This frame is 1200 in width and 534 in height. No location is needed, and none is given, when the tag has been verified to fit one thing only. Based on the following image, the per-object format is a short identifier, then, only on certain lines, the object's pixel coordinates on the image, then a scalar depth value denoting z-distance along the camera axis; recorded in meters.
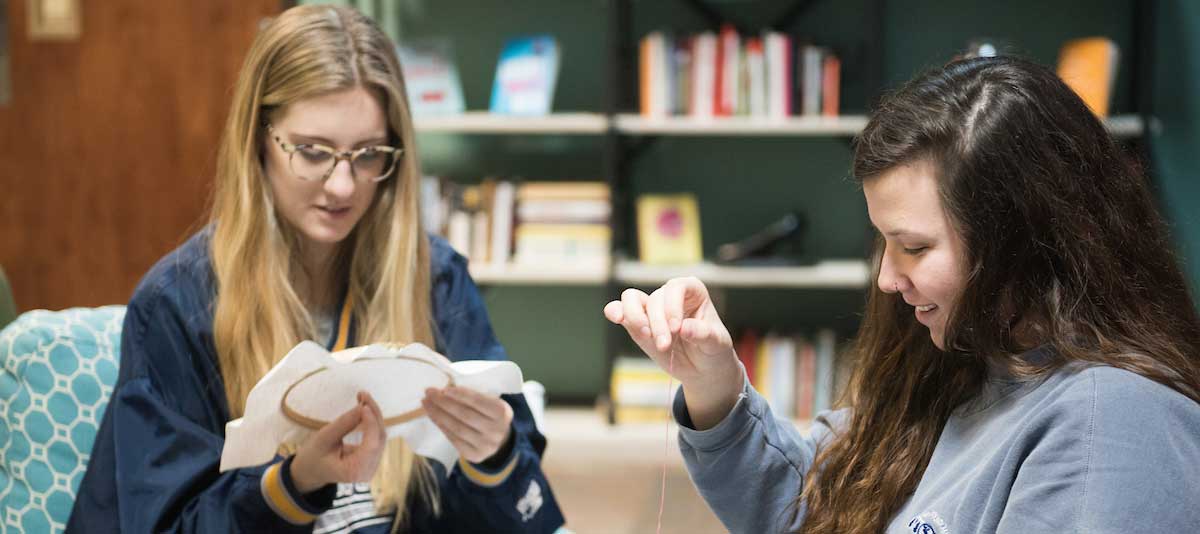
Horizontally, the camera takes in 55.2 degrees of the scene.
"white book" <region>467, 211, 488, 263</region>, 3.91
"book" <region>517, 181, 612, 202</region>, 3.87
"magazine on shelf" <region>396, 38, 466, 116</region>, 3.92
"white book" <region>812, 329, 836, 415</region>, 3.90
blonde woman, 1.46
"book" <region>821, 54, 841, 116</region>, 3.76
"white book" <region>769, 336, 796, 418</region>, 3.90
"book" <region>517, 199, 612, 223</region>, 3.88
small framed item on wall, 3.87
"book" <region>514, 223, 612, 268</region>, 3.89
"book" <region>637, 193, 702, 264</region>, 3.94
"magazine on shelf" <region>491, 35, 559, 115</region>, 3.87
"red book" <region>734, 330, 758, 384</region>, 3.93
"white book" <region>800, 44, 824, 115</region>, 3.75
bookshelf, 3.82
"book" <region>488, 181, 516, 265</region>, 3.90
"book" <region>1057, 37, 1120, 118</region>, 3.58
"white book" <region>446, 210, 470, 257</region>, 3.91
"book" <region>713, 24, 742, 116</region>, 3.76
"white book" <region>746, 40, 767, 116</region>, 3.76
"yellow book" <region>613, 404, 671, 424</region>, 3.94
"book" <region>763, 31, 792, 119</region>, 3.75
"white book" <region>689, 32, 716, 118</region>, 3.78
